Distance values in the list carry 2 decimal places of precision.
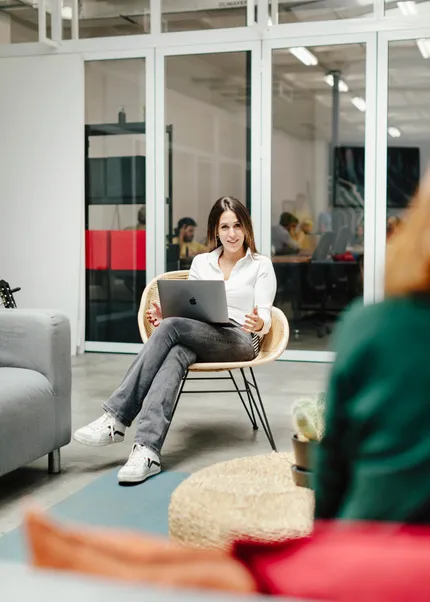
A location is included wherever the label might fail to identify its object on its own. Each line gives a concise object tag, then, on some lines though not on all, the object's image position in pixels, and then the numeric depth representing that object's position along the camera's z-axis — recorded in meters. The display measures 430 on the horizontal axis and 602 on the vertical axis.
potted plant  2.18
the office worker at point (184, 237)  7.04
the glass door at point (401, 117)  6.44
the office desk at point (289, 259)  6.88
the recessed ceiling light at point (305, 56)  6.68
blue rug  2.69
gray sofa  3.07
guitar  5.66
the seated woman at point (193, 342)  3.34
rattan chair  3.65
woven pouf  1.93
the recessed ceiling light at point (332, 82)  6.58
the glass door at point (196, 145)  6.84
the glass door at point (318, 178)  6.56
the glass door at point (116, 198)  7.06
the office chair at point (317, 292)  6.82
